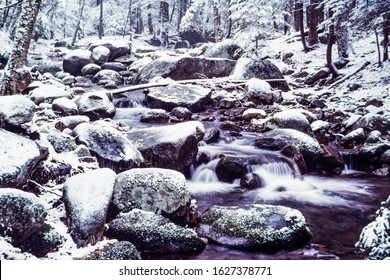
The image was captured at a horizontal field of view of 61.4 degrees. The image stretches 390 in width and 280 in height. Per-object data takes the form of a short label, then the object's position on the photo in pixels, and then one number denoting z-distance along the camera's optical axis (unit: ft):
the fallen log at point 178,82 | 35.37
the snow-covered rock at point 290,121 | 25.34
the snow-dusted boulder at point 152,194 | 11.95
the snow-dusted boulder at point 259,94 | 36.29
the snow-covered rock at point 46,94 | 28.42
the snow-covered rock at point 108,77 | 48.14
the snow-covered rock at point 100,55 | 61.53
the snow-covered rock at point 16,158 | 10.40
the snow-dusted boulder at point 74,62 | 55.62
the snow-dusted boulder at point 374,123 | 24.81
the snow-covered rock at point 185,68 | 44.86
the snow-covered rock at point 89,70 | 54.44
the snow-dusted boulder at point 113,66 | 59.31
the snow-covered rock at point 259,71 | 42.88
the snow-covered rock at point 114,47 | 66.69
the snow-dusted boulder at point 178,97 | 33.01
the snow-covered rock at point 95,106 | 26.78
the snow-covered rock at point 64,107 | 25.68
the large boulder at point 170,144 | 18.01
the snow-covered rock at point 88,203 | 10.15
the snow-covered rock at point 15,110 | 12.87
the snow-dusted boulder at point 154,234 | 10.64
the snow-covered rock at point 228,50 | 52.75
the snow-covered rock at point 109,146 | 16.19
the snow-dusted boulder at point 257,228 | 11.00
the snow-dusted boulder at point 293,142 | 21.39
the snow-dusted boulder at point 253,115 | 30.50
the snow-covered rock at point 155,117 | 29.27
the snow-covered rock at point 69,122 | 20.70
